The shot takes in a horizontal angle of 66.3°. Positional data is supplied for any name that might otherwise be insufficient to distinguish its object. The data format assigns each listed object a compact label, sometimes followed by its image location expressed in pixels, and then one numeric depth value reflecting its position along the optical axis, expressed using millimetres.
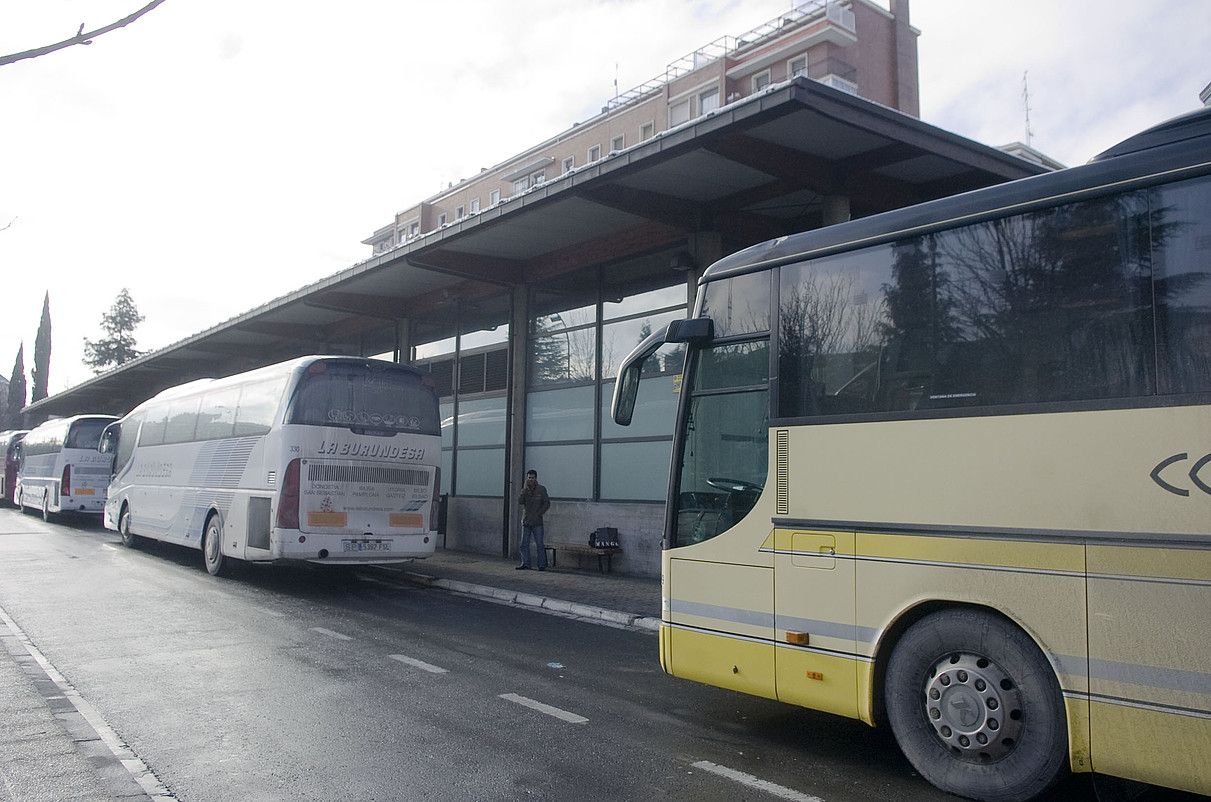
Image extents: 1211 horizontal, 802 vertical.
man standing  15797
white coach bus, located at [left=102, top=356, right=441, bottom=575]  12930
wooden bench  15086
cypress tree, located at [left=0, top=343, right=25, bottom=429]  80625
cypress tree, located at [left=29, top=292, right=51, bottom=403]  81625
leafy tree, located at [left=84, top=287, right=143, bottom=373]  74250
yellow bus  4203
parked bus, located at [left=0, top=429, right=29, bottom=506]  35125
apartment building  40000
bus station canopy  11203
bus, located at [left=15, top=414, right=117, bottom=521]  26875
